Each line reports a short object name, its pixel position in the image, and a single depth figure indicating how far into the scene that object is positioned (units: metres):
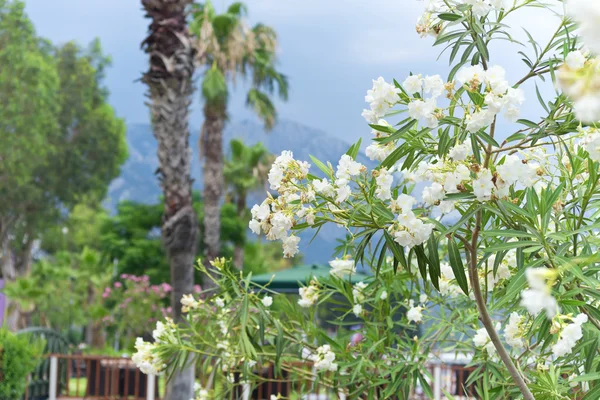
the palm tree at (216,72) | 15.57
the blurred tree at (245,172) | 23.88
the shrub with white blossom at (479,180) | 1.94
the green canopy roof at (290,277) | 10.45
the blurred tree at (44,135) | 22.83
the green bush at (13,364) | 7.46
